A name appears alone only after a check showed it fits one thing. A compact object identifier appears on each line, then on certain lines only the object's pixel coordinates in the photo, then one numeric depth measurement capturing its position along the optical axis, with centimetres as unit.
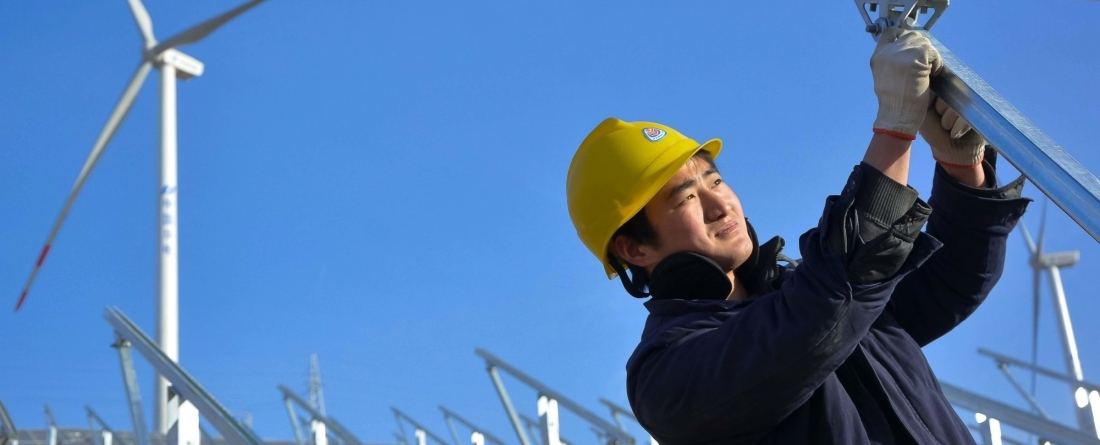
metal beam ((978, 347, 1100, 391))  959
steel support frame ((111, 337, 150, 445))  522
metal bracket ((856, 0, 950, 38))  224
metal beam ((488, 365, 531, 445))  856
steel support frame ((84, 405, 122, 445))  1038
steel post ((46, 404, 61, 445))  1202
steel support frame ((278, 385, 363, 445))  970
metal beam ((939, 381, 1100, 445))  521
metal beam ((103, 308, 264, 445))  448
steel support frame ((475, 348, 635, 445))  741
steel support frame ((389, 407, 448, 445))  1366
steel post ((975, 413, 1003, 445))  530
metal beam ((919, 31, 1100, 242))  185
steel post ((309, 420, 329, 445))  977
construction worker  231
